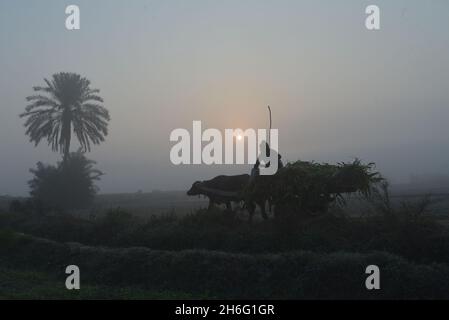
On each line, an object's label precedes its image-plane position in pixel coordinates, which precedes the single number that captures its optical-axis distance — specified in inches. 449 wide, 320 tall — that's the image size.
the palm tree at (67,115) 1446.9
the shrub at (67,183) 1370.6
